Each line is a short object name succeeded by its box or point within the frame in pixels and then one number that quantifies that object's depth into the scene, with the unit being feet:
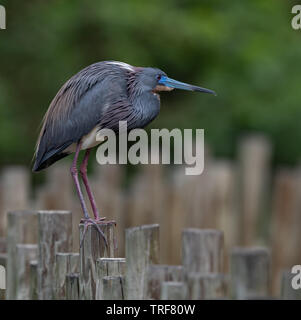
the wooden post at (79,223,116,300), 28.35
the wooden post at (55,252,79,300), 29.89
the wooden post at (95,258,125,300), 27.61
